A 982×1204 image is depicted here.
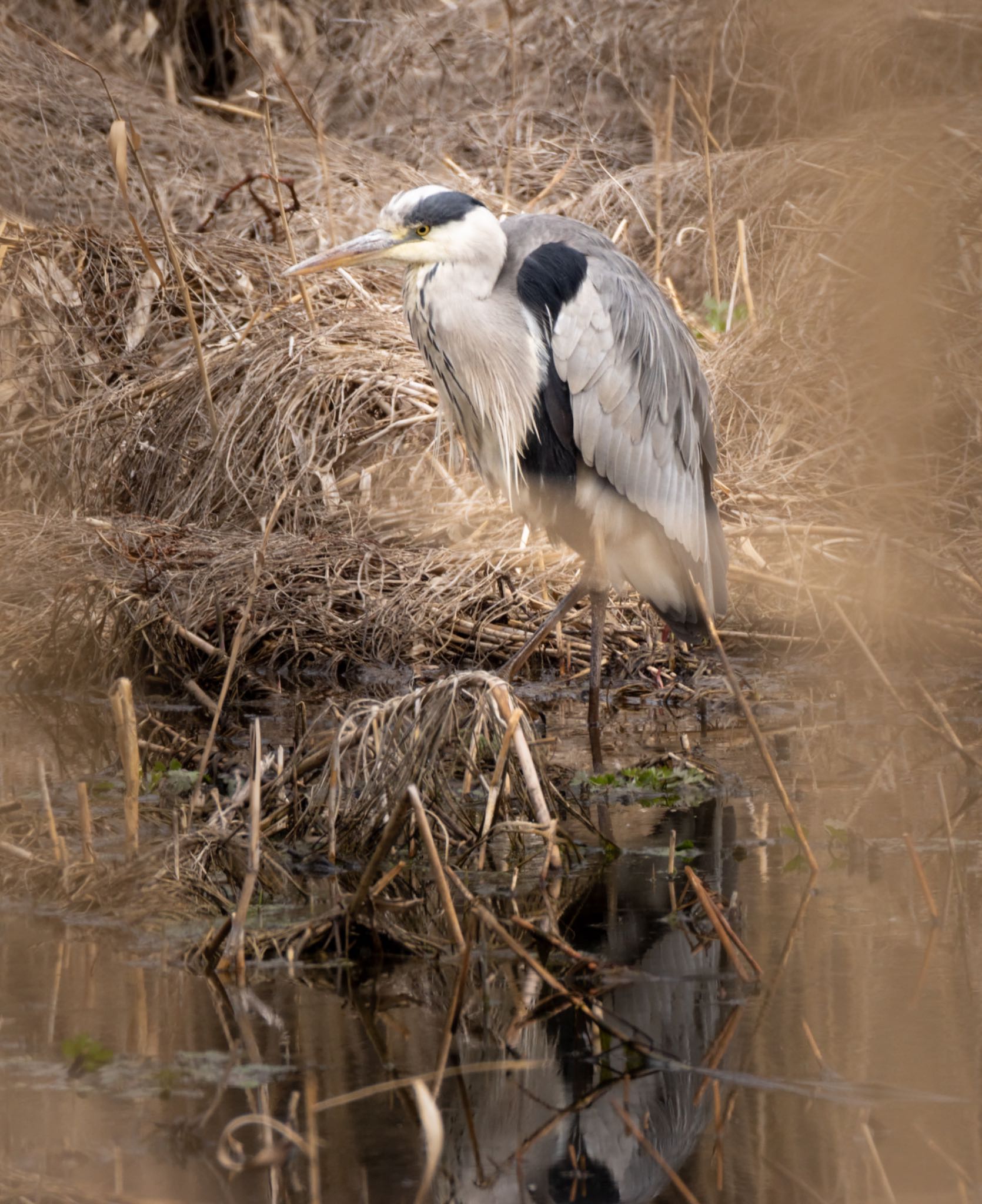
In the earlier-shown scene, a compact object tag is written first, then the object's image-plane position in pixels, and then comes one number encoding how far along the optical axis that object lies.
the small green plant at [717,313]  16.50
